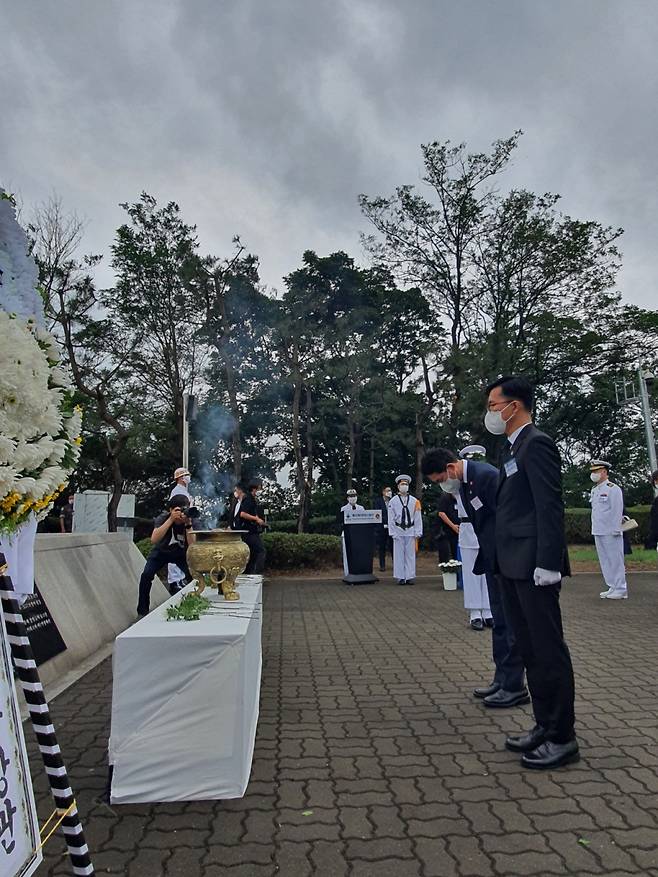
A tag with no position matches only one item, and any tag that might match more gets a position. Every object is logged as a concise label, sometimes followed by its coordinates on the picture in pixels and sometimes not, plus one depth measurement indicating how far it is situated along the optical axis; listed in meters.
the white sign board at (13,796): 1.95
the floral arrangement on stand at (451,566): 12.39
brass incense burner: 4.62
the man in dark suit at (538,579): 3.62
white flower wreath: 1.96
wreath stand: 2.20
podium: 13.83
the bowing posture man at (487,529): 4.87
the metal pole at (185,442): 13.15
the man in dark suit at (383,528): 16.72
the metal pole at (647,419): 24.31
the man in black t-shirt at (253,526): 11.09
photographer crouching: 8.30
